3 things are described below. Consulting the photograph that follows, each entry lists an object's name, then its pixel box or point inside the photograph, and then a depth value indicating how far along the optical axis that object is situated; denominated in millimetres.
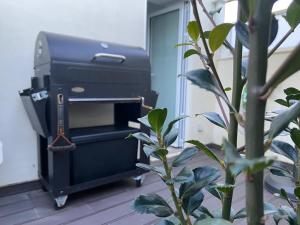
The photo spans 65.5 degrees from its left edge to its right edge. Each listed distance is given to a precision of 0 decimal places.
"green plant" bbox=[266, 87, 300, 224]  395
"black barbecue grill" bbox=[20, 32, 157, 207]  1422
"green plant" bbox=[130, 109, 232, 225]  418
